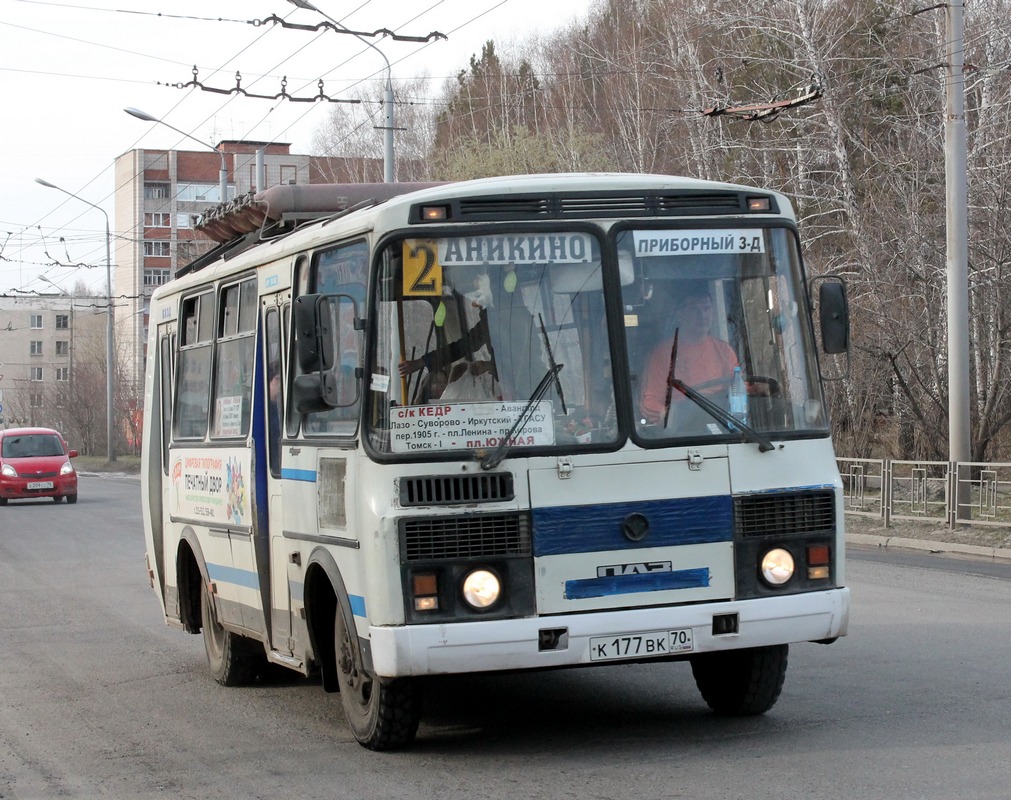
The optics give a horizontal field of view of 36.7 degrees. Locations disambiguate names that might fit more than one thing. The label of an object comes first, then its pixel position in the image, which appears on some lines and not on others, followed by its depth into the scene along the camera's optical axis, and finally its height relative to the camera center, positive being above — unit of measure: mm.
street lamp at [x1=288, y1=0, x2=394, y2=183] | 28094 +5318
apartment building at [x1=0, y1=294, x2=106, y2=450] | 102938 +6099
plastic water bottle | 7066 +44
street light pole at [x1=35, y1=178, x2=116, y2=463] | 52425 +2092
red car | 35250 -1104
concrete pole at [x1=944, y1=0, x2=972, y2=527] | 19797 +2119
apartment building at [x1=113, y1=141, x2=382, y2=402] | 95250 +15128
